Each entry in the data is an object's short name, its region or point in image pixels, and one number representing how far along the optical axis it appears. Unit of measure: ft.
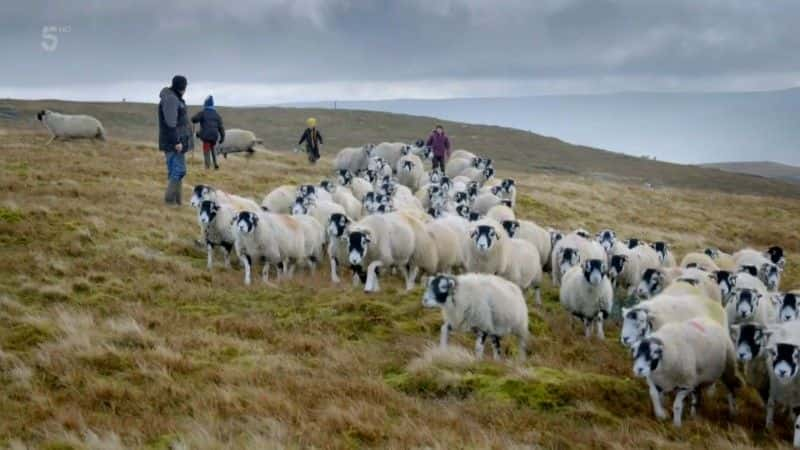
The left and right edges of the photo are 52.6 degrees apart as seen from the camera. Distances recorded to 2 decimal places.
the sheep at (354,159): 115.34
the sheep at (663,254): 66.85
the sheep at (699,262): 61.66
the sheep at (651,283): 51.06
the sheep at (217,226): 55.77
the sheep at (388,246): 50.98
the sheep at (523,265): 56.24
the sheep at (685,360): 32.50
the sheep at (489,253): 54.19
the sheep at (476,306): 40.09
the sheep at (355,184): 83.51
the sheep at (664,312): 36.47
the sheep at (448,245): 56.44
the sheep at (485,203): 84.53
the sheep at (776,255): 69.51
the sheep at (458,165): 119.03
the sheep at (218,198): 61.87
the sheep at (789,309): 42.68
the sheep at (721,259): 66.90
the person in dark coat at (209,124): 94.99
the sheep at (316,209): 64.23
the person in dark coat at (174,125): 67.92
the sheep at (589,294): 46.52
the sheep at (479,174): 111.55
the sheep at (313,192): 68.39
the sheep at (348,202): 72.97
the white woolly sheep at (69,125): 118.32
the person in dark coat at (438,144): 118.52
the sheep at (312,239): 57.98
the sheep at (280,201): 71.15
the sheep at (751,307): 44.86
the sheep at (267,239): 53.21
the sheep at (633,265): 61.41
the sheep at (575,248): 60.80
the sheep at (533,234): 64.54
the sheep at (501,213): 74.08
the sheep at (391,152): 118.32
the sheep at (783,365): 31.68
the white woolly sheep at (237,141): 131.06
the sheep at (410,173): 105.50
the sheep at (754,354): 34.04
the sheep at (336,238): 54.08
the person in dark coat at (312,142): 131.03
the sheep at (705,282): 49.10
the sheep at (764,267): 62.59
